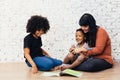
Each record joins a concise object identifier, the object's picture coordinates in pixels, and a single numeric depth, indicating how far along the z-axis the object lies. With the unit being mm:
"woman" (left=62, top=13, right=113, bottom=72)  3832
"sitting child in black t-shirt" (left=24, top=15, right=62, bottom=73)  3883
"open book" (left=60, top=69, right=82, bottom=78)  3531
